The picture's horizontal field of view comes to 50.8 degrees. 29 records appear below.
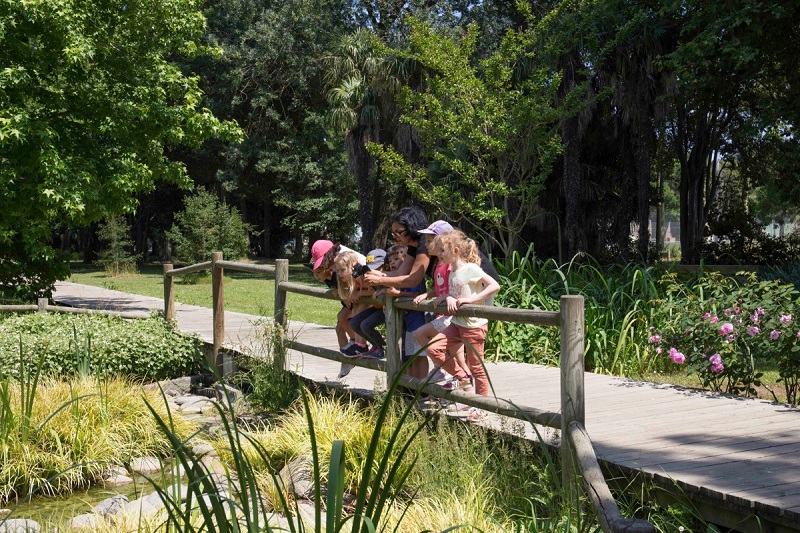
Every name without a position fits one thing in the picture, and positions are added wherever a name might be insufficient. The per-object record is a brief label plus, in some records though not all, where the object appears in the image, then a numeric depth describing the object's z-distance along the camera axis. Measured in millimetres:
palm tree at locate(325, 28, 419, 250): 26016
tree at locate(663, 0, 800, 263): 13305
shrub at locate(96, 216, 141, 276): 32875
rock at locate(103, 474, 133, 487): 6832
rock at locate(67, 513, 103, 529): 4757
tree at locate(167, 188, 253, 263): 30297
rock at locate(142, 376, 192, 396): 10406
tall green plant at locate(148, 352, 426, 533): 2301
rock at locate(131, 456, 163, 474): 7114
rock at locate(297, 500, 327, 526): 5293
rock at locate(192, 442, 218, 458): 7383
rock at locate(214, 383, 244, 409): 8823
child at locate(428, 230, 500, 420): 5801
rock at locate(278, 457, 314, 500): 5953
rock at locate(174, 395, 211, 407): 9727
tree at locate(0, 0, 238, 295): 13703
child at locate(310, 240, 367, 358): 7441
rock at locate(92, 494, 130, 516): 5449
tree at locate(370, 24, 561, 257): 14781
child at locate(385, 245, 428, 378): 6508
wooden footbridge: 3871
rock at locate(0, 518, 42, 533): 5123
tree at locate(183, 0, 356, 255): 35969
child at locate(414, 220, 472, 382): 6078
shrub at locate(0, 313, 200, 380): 9484
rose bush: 6543
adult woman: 6344
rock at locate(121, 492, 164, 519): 5020
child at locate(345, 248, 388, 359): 7125
